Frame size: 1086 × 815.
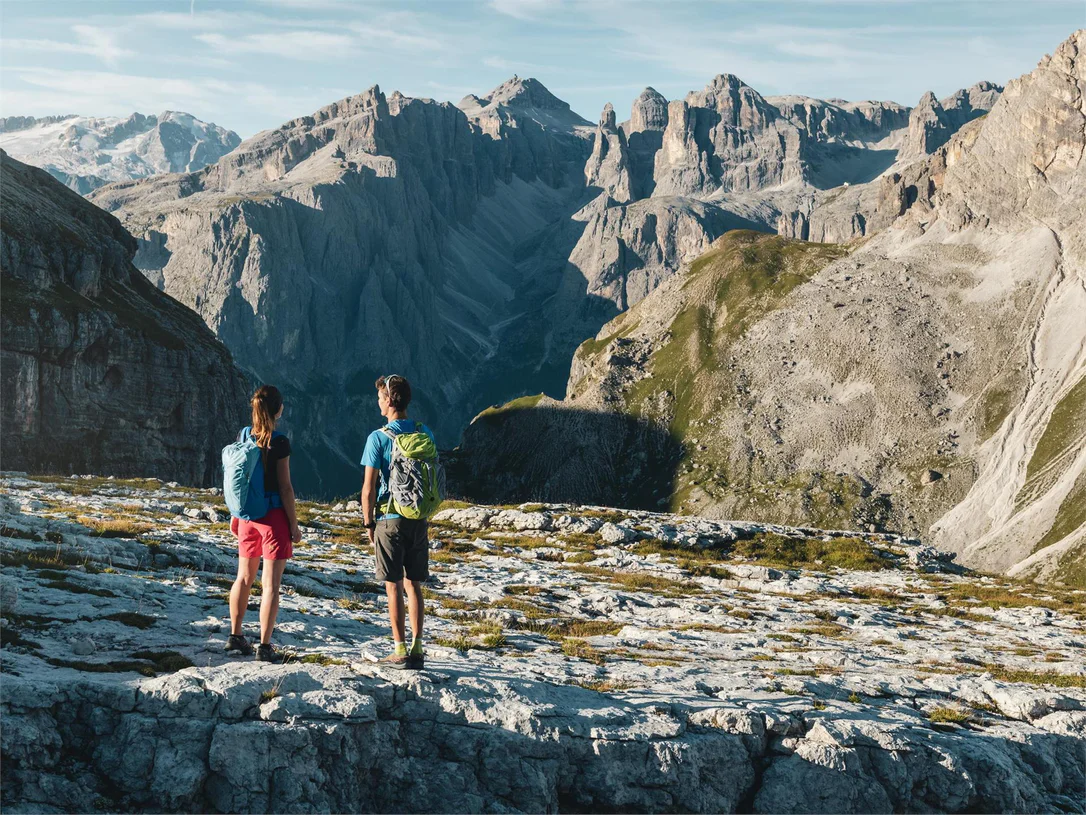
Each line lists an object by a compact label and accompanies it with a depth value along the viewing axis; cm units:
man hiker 2105
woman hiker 2073
